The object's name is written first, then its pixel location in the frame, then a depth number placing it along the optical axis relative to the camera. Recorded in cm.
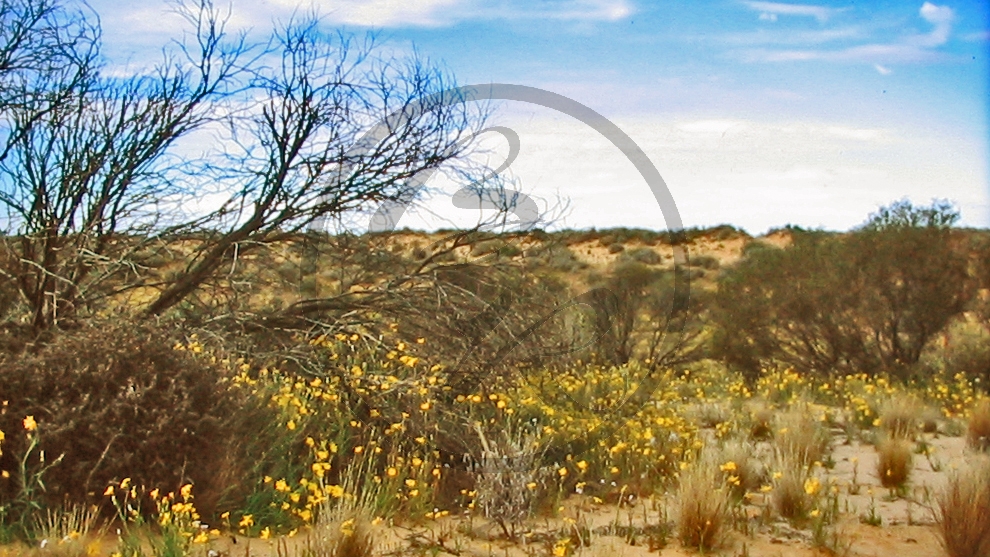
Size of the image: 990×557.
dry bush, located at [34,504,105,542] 476
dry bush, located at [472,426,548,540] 571
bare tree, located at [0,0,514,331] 838
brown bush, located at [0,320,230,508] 535
